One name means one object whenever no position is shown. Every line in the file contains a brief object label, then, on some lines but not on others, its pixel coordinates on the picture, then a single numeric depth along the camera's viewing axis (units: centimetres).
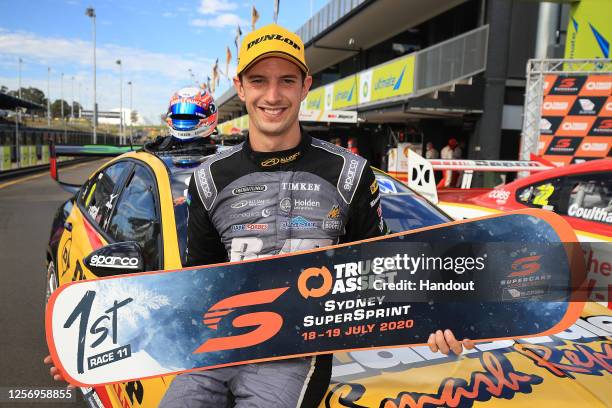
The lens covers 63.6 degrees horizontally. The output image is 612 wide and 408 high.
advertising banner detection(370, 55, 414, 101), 1439
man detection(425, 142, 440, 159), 1490
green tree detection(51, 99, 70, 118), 12482
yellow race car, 213
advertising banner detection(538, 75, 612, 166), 978
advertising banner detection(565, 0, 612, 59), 1040
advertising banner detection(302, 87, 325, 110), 2309
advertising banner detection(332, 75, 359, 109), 1872
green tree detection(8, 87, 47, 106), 11432
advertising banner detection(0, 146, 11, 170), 1833
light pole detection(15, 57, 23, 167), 1965
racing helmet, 394
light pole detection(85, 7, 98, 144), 3966
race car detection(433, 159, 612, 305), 402
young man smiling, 164
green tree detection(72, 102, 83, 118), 14396
